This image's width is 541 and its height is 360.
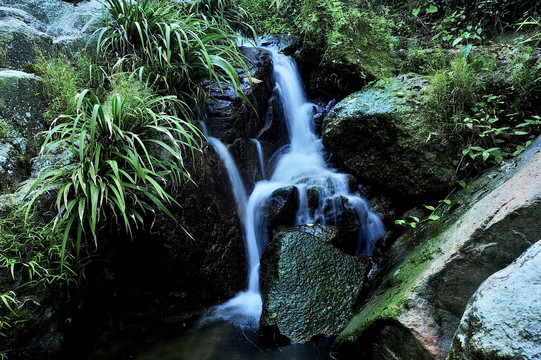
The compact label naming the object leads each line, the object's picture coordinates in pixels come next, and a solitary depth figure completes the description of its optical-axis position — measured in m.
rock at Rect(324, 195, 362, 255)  3.77
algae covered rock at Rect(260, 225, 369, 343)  2.79
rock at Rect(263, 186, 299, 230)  3.84
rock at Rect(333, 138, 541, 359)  1.83
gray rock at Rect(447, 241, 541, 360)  1.10
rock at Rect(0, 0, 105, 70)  3.56
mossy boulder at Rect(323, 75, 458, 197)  3.35
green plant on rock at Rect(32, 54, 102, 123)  3.33
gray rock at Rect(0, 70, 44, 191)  2.92
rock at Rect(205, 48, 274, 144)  3.99
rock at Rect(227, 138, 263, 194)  4.07
